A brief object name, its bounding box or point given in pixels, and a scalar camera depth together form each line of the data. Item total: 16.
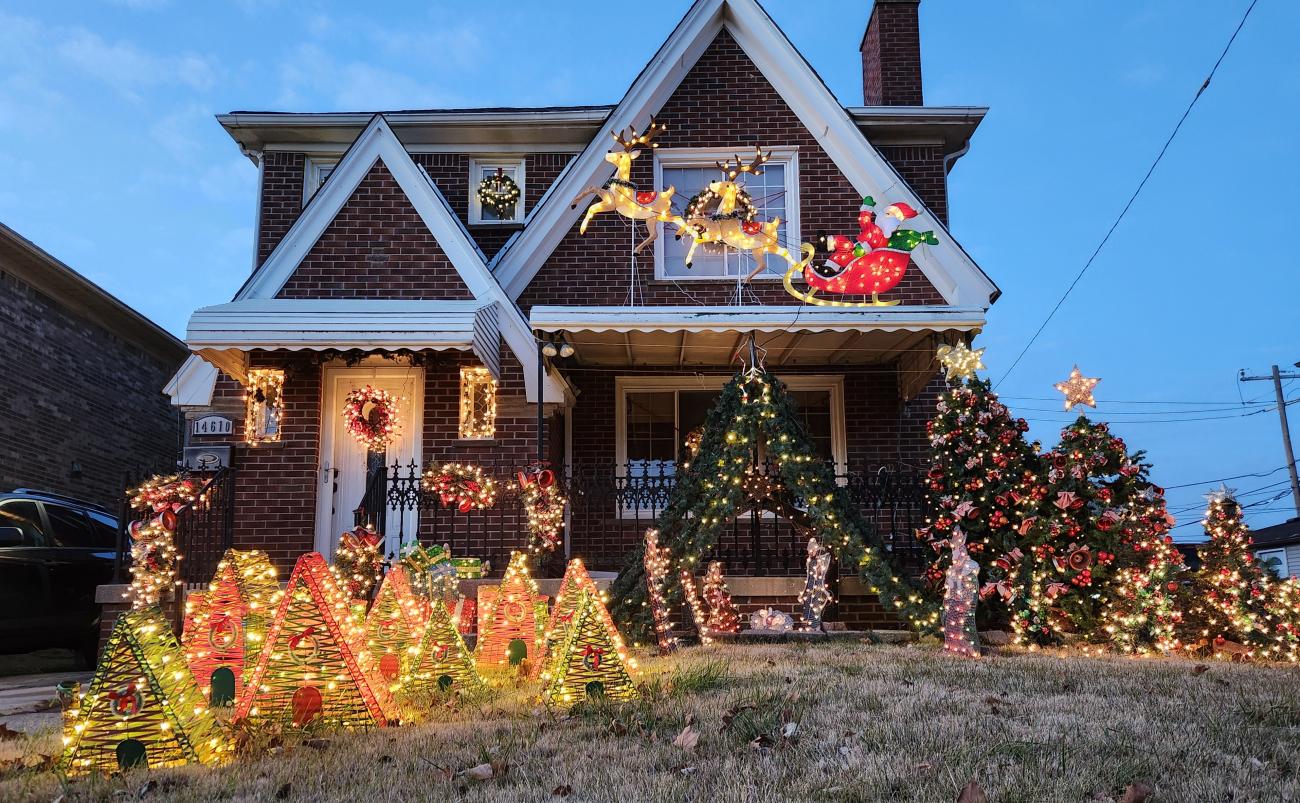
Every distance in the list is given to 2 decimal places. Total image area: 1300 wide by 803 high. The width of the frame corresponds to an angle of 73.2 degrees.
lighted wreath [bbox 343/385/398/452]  9.73
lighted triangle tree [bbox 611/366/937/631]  7.41
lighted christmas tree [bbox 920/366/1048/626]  7.62
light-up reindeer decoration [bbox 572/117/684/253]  10.03
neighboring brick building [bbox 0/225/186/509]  13.06
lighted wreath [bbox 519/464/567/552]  8.84
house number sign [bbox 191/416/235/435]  10.36
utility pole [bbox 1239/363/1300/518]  26.99
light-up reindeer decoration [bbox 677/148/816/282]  10.34
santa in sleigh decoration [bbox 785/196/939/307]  10.12
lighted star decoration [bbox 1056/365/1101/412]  8.03
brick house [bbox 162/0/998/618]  9.46
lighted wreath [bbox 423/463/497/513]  9.26
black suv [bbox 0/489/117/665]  8.38
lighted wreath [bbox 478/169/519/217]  12.76
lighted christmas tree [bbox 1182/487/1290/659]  6.84
